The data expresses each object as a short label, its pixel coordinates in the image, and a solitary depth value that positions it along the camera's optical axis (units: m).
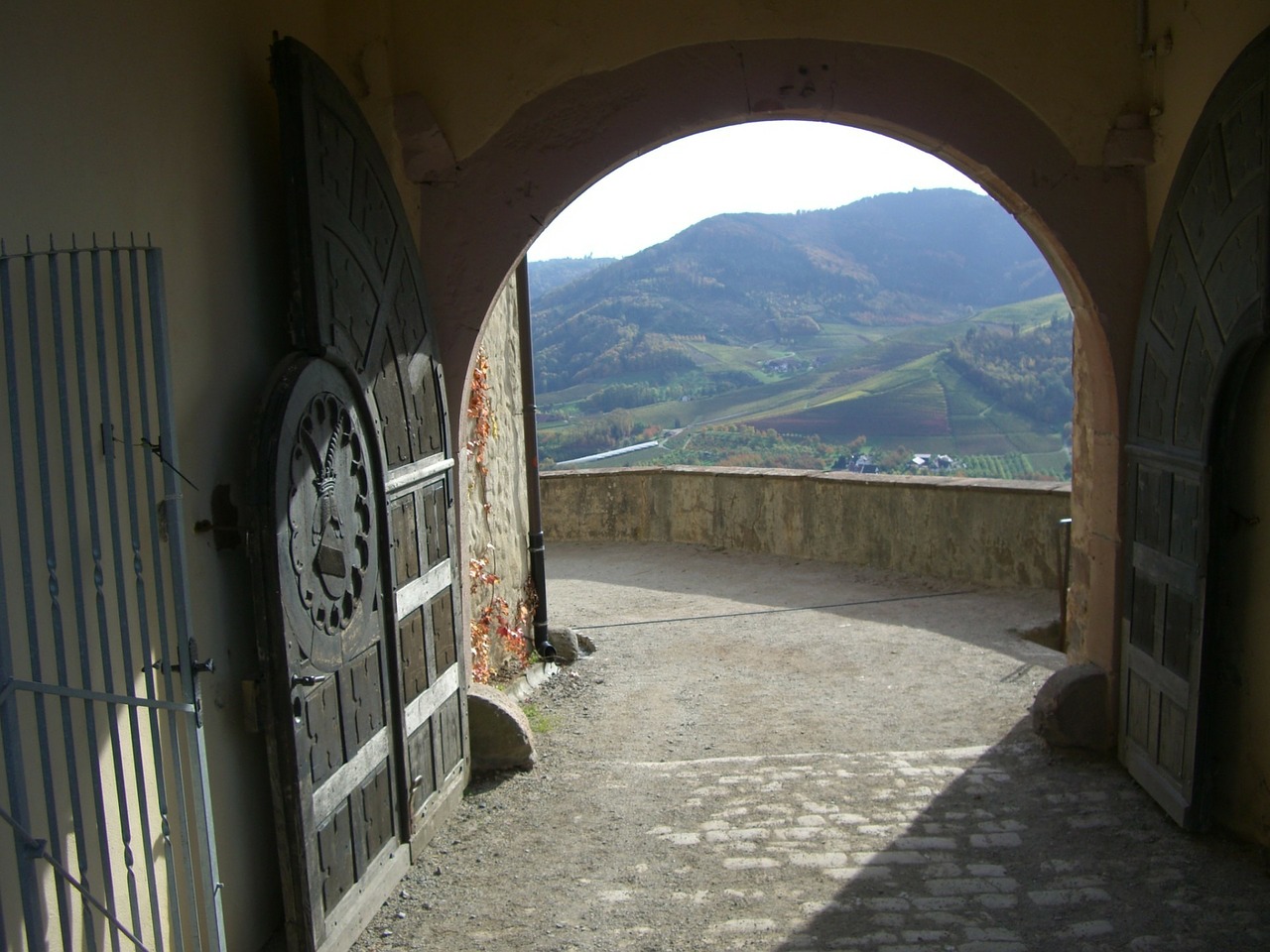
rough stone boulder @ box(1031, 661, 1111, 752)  4.65
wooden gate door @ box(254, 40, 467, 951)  3.04
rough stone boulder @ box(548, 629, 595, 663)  6.86
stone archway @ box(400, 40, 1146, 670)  4.55
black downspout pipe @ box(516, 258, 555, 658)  6.68
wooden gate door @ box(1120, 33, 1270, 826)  3.51
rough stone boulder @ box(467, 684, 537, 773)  4.70
